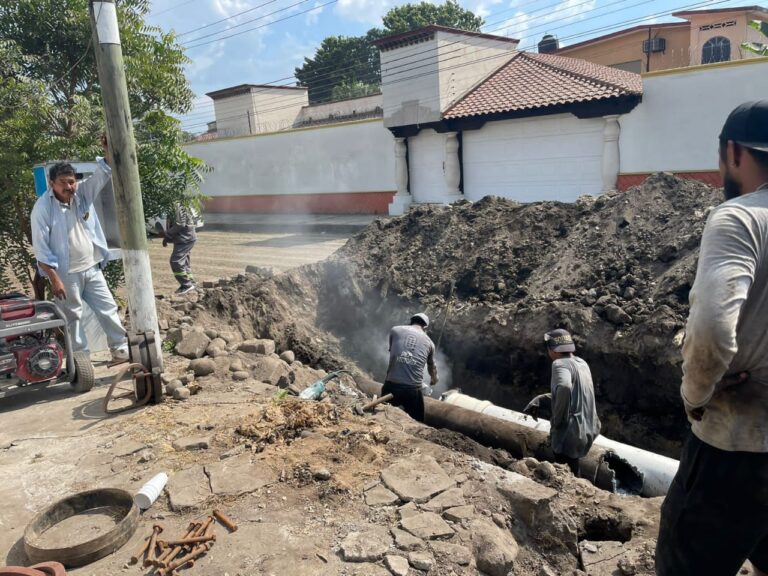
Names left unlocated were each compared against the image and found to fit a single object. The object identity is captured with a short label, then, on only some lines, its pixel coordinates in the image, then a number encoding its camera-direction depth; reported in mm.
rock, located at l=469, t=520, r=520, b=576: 2996
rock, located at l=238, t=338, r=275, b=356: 7191
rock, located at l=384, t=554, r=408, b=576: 2831
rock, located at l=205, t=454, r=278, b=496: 3609
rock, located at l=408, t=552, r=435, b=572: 2883
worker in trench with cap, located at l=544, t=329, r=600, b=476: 5156
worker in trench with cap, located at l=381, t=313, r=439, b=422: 6691
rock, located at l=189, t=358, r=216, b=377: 5965
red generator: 5039
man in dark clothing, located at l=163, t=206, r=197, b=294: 10188
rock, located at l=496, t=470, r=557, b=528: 3426
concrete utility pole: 4848
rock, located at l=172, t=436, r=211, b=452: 4191
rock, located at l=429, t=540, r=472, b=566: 2959
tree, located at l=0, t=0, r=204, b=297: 7227
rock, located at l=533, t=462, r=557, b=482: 4605
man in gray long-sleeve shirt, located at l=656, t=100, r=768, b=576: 1950
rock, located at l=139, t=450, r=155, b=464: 4074
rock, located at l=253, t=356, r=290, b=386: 6305
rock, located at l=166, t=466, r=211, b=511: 3494
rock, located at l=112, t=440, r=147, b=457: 4223
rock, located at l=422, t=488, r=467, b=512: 3363
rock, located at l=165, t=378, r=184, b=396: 5312
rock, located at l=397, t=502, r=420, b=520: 3286
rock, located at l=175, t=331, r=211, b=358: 6508
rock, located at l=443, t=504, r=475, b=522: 3266
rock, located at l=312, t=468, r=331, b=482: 3680
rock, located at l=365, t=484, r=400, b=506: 3425
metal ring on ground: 2977
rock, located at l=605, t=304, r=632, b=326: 7562
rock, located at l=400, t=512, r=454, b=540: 3115
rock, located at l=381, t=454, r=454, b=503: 3496
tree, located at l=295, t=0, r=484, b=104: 46125
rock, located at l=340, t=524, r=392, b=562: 2945
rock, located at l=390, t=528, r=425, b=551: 3018
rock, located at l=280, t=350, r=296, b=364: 7625
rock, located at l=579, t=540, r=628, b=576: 3506
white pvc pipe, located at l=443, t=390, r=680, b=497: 5559
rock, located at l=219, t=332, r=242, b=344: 7671
